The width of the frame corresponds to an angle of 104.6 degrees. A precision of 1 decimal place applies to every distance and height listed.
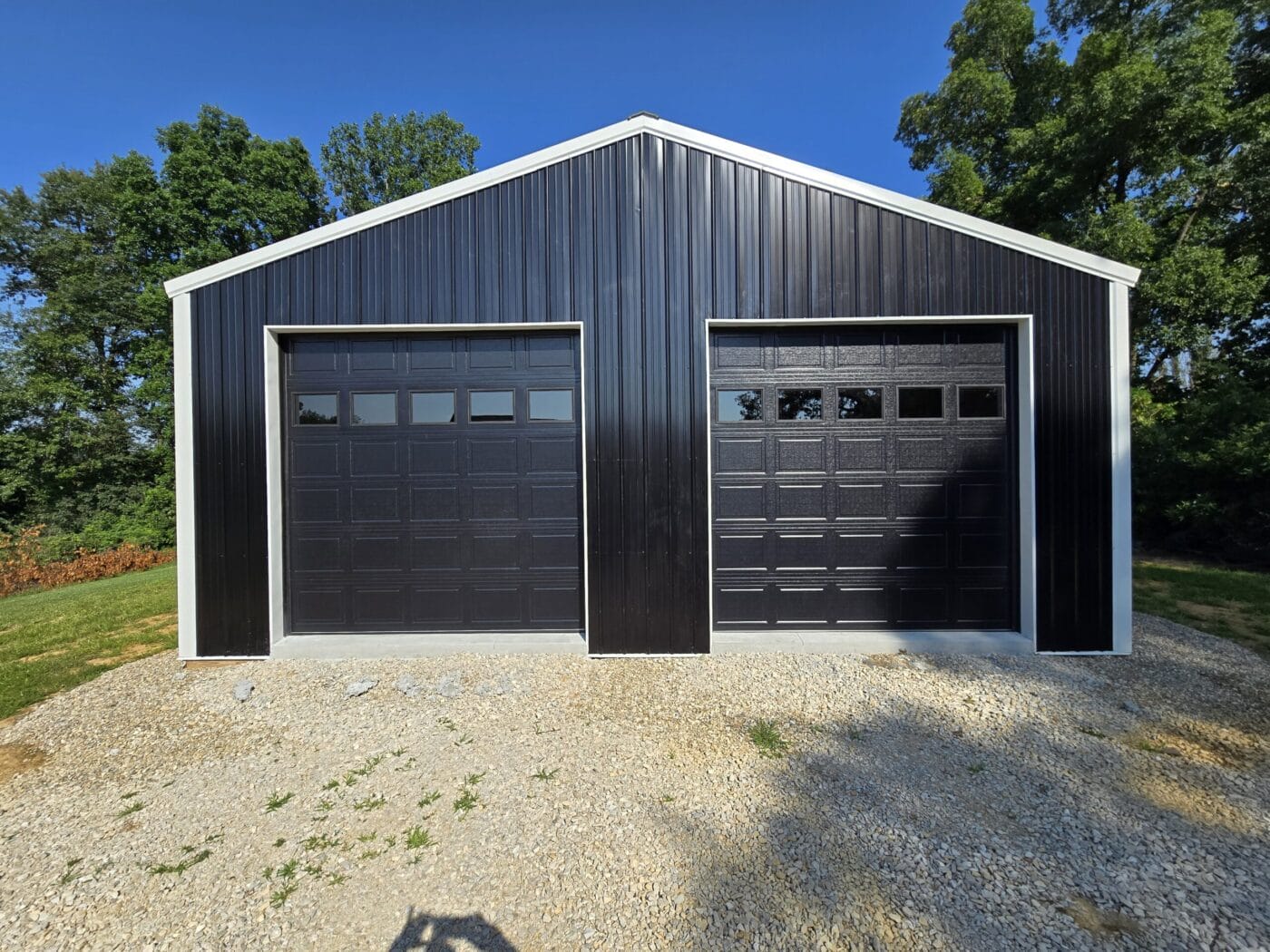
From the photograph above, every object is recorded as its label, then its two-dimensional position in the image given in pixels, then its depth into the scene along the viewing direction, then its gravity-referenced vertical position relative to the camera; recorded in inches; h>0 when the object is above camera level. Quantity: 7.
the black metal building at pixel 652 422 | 196.4 +21.5
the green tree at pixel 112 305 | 625.3 +239.3
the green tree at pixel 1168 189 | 372.5 +243.9
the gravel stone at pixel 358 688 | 169.6 -74.0
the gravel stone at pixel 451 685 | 169.2 -74.3
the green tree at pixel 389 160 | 802.8 +525.3
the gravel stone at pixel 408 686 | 169.6 -74.1
